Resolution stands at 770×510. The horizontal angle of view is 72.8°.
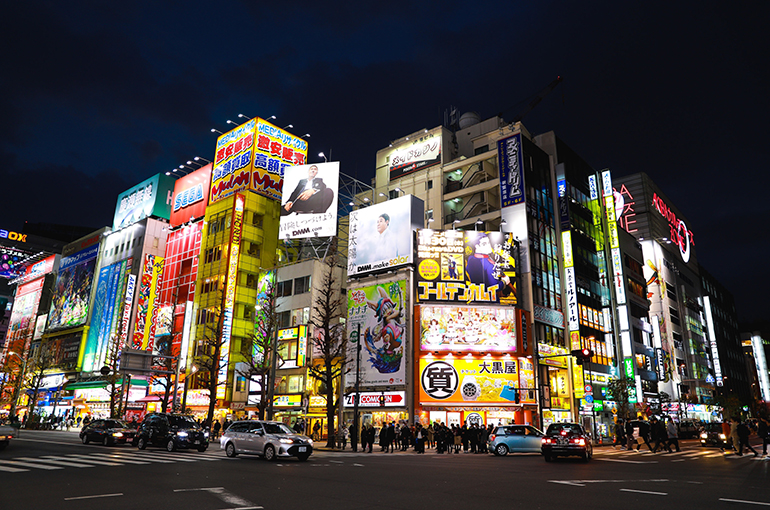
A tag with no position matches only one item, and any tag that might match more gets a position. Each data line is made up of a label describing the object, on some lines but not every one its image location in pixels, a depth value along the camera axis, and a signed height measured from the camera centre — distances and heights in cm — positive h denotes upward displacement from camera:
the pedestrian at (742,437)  2275 -72
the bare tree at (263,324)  4003 +791
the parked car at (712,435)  3063 -91
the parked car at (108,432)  2762 -128
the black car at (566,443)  2096 -102
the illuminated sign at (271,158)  6456 +3087
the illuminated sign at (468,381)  4153 +262
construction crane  7888 +4622
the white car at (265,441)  2009 -114
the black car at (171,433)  2425 -109
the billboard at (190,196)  7222 +2903
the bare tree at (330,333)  3212 +626
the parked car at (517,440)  2622 -119
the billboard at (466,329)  4291 +679
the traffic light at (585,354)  2802 +324
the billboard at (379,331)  4300 +663
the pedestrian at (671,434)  2702 -77
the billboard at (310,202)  5266 +2065
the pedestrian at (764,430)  2200 -41
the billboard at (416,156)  6212 +3015
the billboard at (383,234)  4612 +1568
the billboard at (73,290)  8044 +1812
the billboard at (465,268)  4434 +1217
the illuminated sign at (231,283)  5475 +1341
